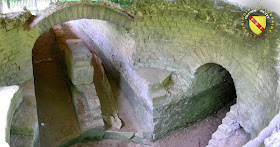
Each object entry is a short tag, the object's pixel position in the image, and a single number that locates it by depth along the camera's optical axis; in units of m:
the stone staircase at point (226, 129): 4.53
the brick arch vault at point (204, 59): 4.01
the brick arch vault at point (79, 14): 4.67
